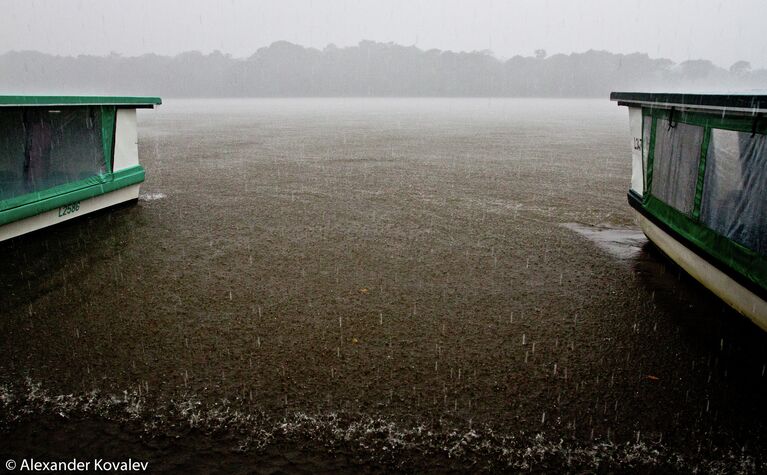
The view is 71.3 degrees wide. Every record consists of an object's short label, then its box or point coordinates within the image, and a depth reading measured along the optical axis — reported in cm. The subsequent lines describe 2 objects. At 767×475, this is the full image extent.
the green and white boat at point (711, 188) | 434
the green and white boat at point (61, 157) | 681
